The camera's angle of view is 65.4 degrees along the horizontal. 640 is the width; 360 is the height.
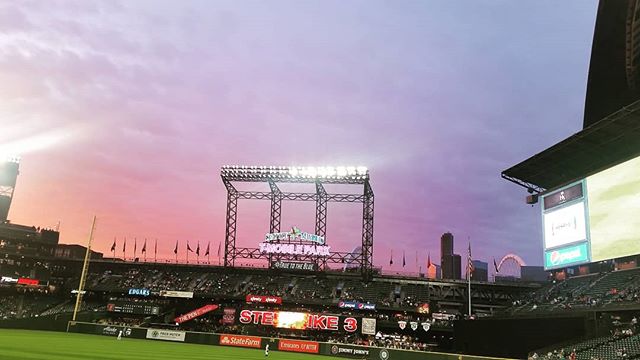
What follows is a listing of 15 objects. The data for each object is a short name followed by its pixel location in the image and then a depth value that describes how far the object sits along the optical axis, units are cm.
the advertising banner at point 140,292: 6240
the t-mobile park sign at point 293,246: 6325
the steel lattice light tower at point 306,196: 6225
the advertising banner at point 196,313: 6112
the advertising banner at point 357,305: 5859
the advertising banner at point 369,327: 5359
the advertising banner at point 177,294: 6097
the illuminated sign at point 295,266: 6412
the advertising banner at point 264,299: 5944
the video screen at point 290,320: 5494
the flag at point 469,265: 5233
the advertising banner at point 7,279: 6938
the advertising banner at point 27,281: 6956
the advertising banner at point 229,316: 5790
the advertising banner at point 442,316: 5760
